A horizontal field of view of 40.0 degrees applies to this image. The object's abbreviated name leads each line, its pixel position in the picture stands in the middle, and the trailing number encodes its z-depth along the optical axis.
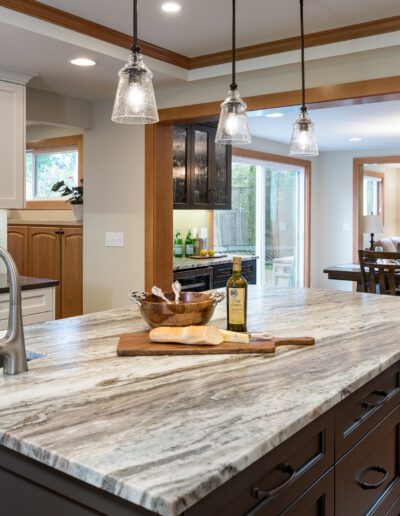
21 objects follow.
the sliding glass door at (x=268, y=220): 7.26
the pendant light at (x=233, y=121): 2.23
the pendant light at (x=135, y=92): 1.84
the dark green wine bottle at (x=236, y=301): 1.89
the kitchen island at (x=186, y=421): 0.94
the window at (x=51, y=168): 5.93
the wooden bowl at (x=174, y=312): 1.85
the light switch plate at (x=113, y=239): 4.51
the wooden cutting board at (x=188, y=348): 1.67
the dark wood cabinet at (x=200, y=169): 4.90
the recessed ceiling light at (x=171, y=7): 2.89
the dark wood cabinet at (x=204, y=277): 4.86
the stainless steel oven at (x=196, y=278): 4.82
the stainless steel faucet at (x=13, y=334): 1.44
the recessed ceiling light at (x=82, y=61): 3.42
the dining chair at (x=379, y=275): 4.03
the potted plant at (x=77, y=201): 4.92
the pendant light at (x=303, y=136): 2.68
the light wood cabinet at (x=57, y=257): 4.93
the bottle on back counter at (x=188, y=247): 5.84
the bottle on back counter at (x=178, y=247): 5.80
